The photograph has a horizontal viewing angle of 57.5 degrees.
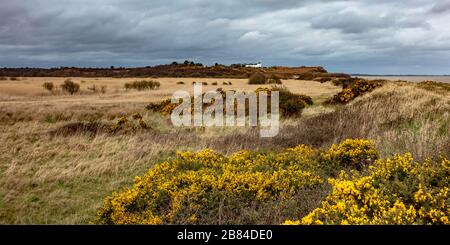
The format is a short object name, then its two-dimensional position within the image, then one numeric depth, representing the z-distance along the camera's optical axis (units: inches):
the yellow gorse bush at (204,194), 232.1
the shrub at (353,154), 300.7
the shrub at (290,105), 703.7
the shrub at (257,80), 1844.7
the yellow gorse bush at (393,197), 163.2
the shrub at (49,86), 1415.4
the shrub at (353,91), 846.5
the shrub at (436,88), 737.2
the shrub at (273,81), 1802.4
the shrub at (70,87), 1385.3
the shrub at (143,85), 1558.8
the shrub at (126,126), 546.6
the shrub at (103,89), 1403.1
